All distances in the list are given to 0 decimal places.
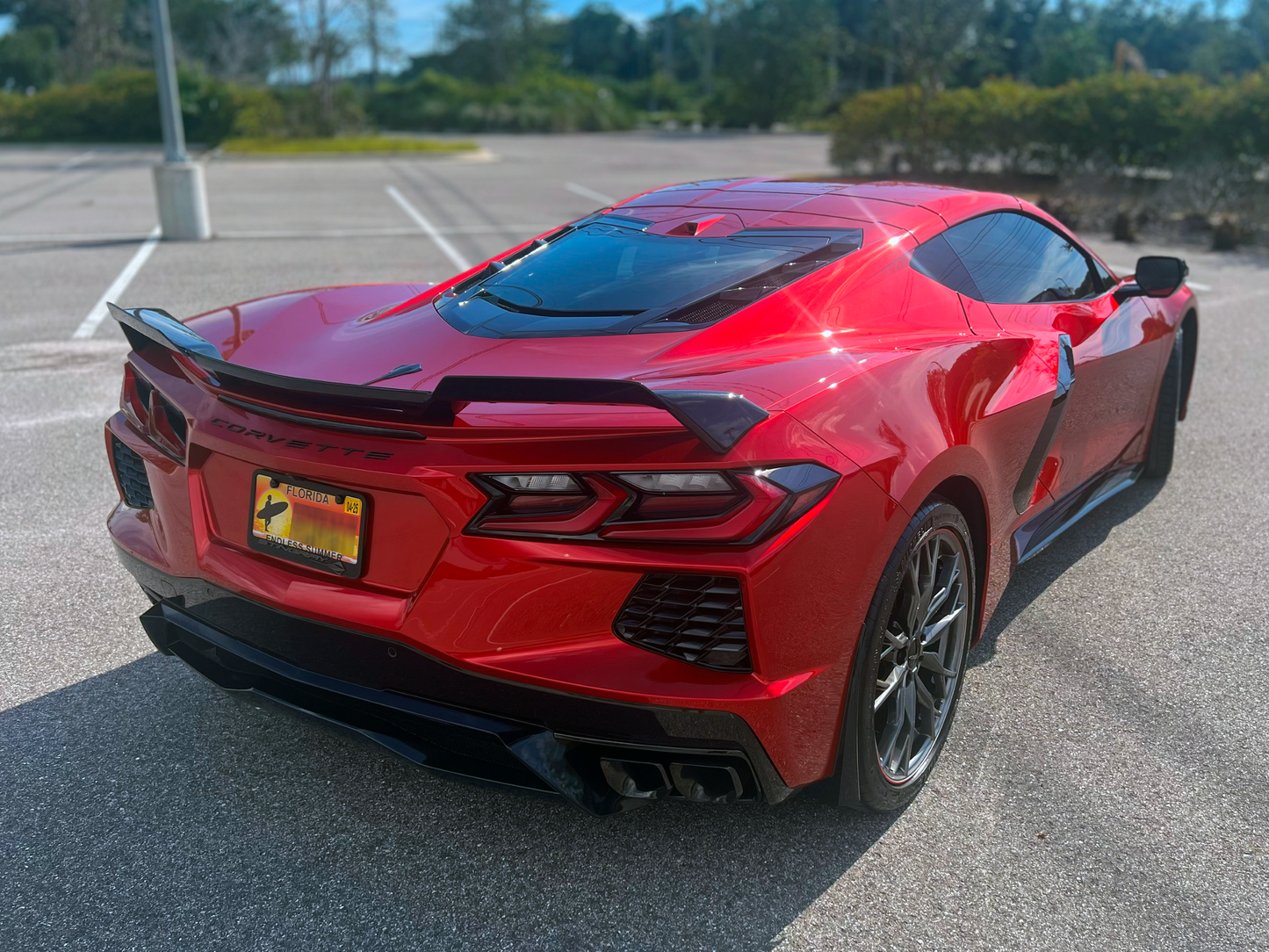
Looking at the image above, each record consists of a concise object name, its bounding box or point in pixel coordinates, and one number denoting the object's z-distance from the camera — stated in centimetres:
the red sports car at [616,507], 208
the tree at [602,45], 9675
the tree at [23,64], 4962
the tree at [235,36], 4897
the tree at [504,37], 6506
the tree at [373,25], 3897
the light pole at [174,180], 1220
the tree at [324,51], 3322
